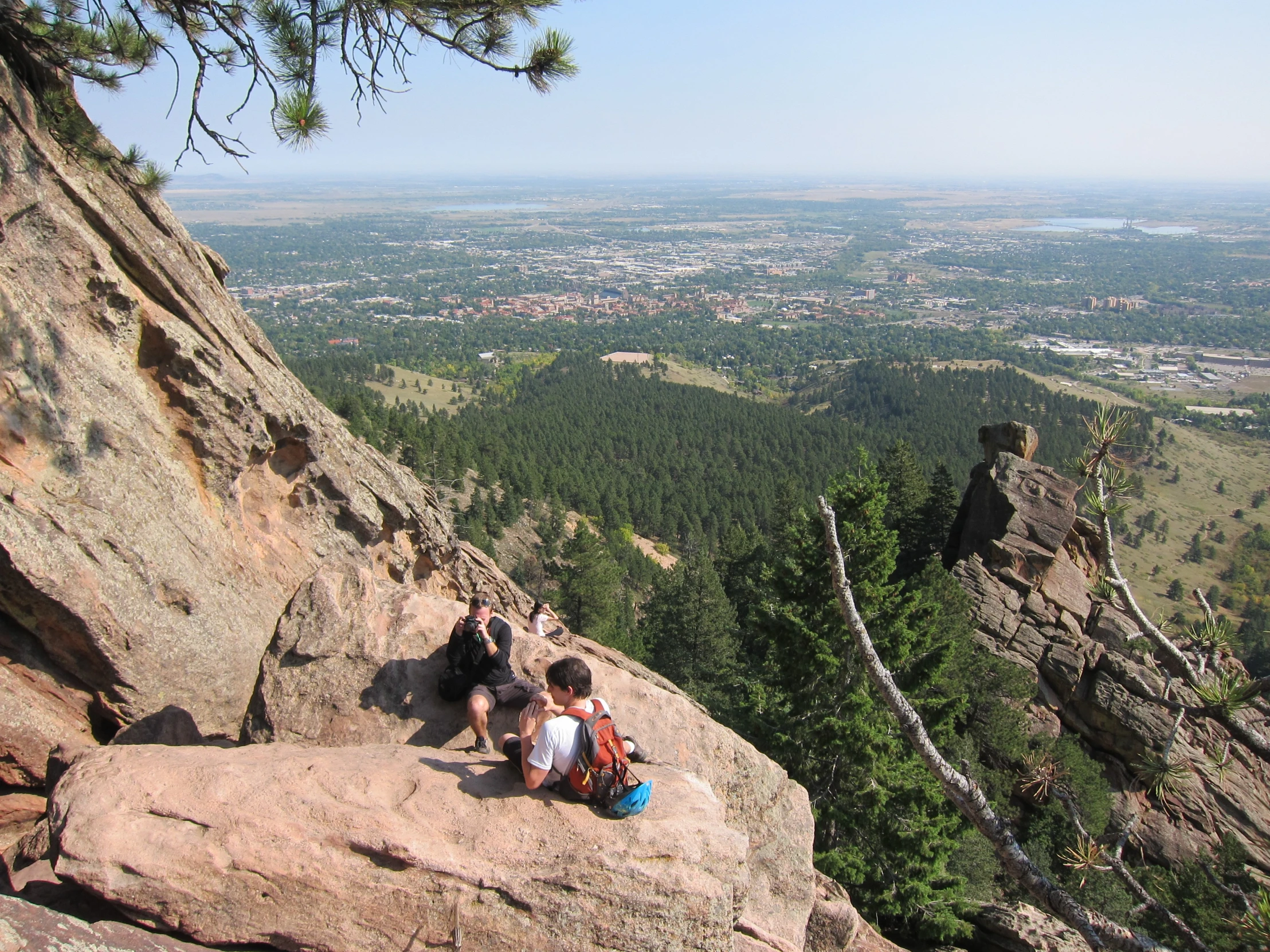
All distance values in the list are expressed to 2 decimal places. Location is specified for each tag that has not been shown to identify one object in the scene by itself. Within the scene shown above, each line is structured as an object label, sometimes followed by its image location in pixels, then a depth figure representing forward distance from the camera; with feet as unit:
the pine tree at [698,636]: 103.09
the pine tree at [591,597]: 109.50
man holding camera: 25.23
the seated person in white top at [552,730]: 19.02
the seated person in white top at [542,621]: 35.35
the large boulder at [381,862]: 17.22
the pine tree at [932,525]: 124.06
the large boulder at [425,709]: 25.50
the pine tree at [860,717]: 44.47
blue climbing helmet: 18.72
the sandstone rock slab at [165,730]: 27.02
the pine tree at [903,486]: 128.98
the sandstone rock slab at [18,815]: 24.23
